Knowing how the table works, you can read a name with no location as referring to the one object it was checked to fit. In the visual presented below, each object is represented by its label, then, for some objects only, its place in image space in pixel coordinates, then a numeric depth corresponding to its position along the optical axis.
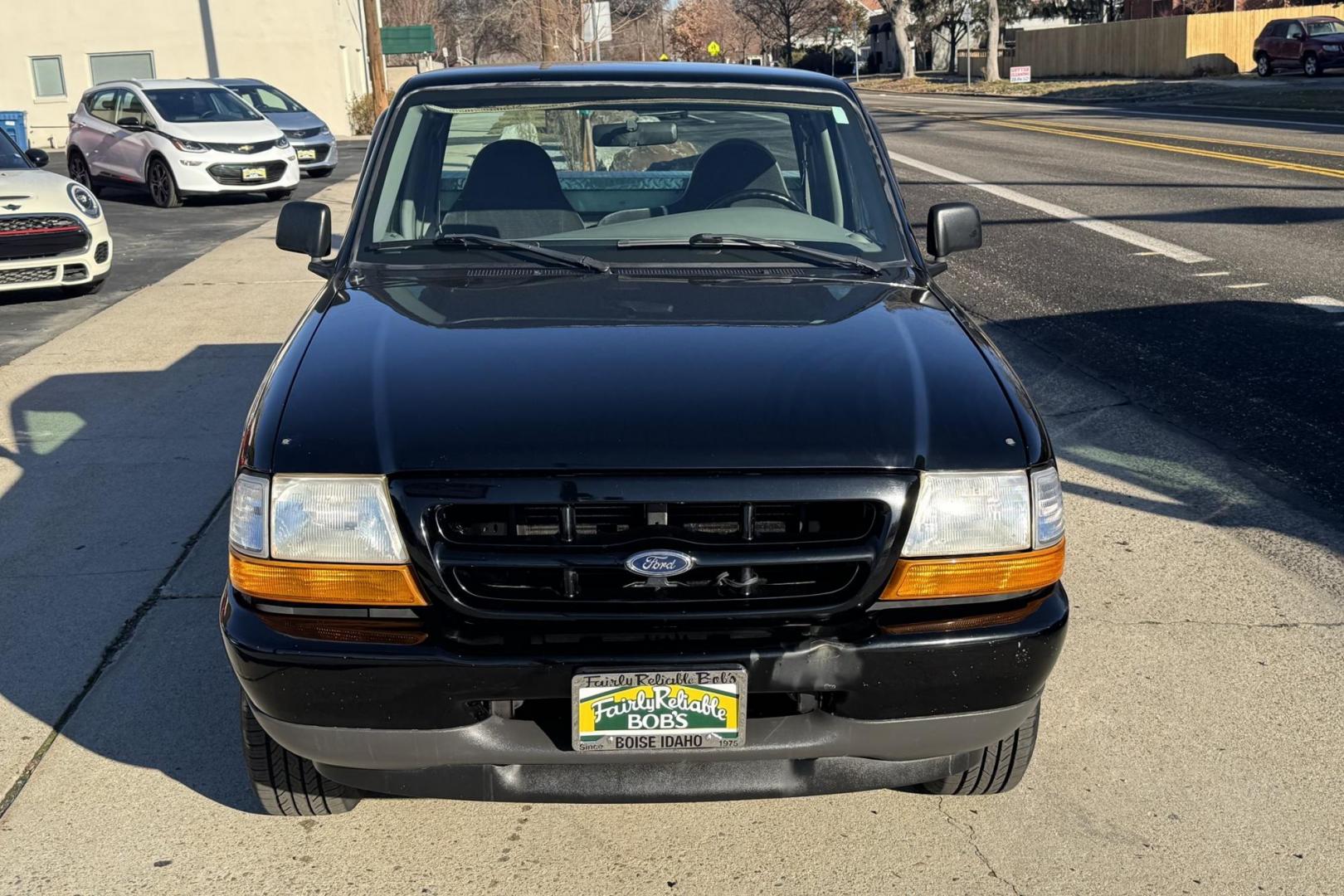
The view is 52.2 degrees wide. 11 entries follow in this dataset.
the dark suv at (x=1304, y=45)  39.19
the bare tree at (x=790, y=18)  87.88
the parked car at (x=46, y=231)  10.59
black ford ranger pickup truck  2.71
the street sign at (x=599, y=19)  22.91
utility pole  33.78
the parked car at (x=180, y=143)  18.77
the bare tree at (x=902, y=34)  73.50
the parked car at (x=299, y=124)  22.98
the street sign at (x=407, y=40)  39.72
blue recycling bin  28.33
